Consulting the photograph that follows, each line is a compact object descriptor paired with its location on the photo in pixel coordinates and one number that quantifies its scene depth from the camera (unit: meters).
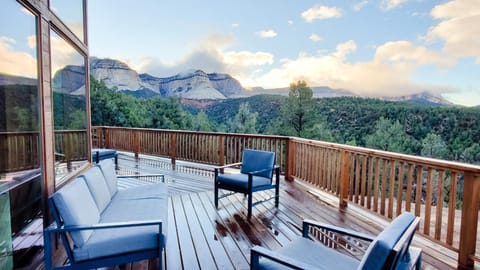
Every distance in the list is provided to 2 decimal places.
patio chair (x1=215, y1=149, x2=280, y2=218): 3.59
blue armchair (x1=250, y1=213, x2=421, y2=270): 1.04
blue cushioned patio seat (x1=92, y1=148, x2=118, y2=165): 5.68
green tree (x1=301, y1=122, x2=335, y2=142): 14.41
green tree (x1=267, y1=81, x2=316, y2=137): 14.60
